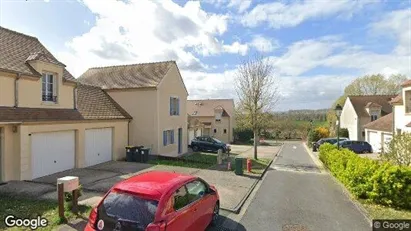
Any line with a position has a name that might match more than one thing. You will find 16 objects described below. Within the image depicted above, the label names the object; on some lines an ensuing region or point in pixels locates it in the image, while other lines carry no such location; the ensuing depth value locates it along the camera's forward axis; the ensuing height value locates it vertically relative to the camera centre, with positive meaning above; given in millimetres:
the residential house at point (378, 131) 25888 -1413
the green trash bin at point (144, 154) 17844 -2270
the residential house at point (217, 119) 47812 -225
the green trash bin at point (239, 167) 14922 -2608
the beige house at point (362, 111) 37406 +898
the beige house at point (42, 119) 11164 -9
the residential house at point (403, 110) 19489 +523
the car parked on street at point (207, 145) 28078 -2702
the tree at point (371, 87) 53841 +6081
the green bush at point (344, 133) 42325 -2374
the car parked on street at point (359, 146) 29672 -3032
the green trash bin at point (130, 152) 17942 -2149
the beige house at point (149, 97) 20078 +1571
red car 5066 -1696
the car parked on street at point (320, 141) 32875 -2949
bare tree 24156 +1683
